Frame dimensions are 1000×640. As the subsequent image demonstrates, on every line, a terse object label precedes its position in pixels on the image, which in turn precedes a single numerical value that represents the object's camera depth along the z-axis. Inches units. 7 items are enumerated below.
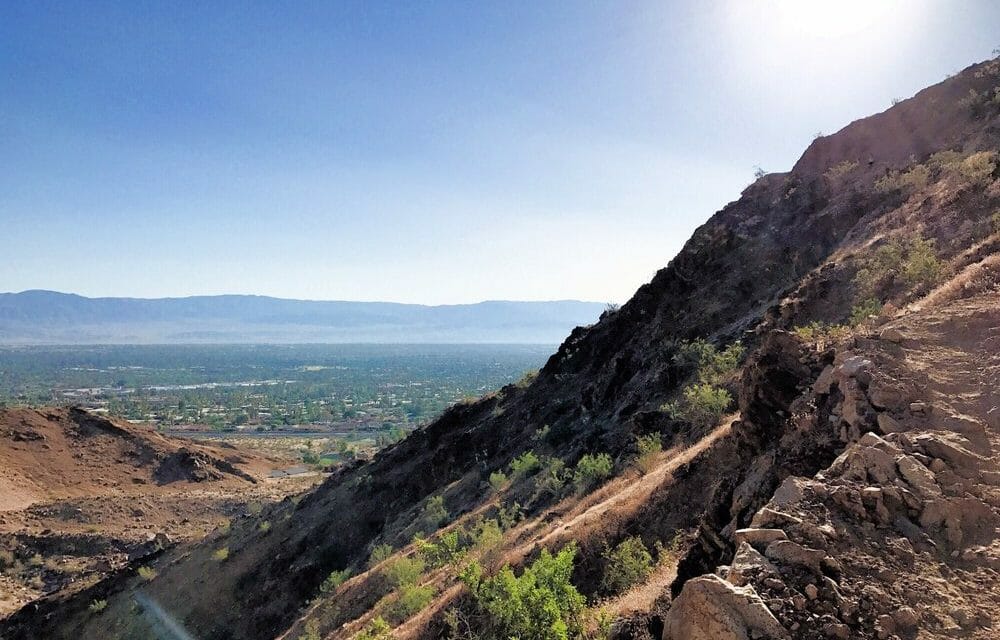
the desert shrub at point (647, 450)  615.8
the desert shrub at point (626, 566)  424.8
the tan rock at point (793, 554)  231.0
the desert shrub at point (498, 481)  878.3
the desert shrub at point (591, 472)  665.0
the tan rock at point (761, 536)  242.4
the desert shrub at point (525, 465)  864.9
